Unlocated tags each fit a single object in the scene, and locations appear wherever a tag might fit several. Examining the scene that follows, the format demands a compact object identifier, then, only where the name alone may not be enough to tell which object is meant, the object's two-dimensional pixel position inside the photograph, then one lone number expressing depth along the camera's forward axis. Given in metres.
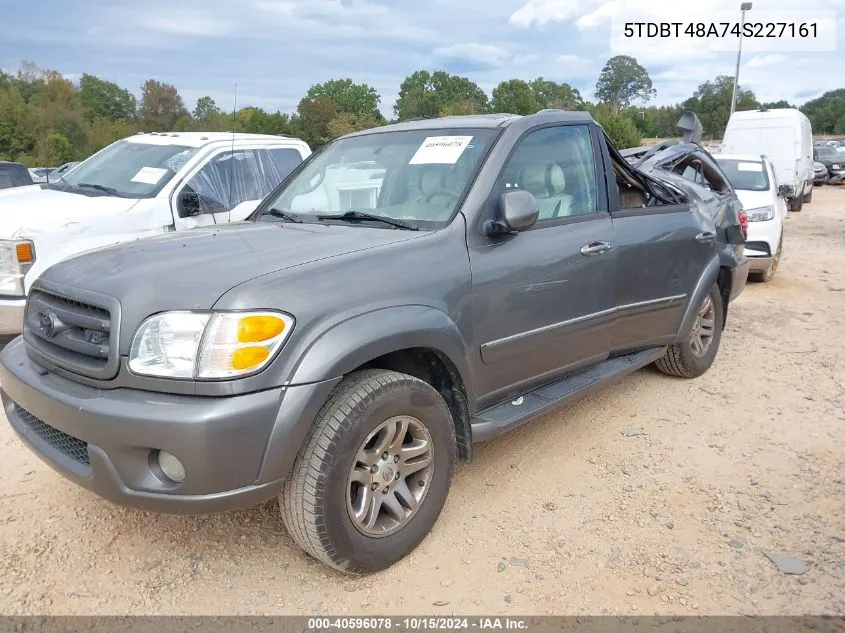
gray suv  2.32
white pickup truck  5.00
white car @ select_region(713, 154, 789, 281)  8.57
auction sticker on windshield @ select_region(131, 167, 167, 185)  6.01
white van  17.52
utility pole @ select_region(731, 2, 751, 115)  22.48
